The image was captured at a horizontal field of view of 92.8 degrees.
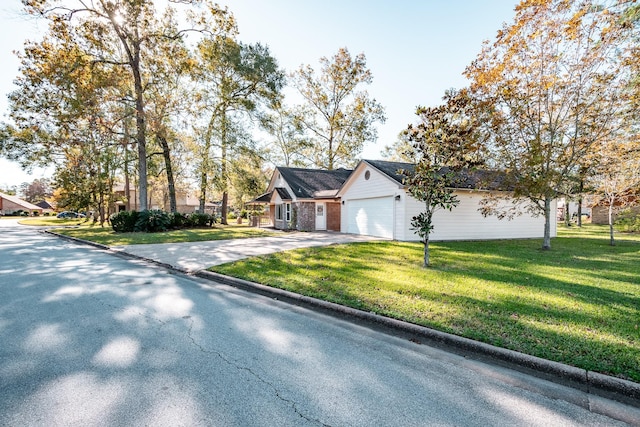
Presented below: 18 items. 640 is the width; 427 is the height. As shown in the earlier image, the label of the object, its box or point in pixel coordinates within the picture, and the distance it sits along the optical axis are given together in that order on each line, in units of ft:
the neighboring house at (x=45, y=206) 243.60
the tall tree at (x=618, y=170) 40.24
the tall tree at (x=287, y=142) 103.18
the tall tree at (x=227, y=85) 67.77
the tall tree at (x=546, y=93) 34.17
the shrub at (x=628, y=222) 59.73
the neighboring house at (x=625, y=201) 45.60
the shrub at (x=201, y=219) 74.08
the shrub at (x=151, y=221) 61.87
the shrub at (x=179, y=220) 68.95
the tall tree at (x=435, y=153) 26.11
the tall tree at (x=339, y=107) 95.71
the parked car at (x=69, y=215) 161.26
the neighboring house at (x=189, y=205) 184.83
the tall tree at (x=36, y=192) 237.20
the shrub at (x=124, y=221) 62.18
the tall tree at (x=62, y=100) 52.60
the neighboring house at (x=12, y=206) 194.59
